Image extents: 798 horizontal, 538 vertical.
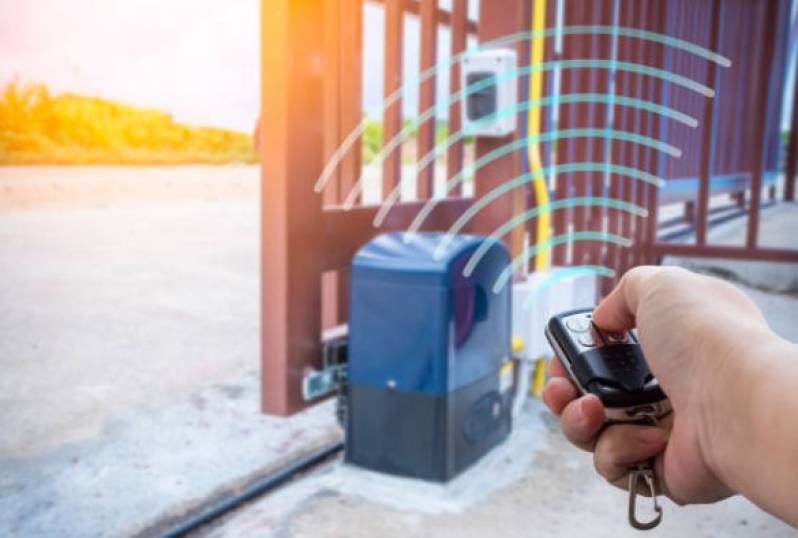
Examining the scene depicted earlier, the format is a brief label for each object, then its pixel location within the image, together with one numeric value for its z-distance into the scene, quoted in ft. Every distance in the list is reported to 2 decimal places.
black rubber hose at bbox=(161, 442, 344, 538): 5.96
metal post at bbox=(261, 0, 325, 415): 6.59
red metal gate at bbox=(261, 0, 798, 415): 6.76
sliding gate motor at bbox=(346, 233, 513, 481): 6.36
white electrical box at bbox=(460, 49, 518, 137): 8.14
